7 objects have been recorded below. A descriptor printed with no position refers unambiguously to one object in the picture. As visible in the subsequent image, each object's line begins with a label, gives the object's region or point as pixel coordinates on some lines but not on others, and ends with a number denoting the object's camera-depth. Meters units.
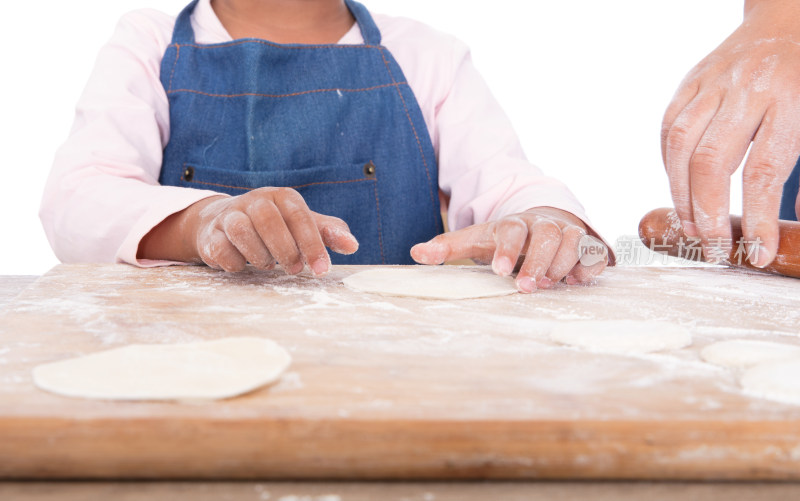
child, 0.86
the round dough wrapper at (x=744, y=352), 0.64
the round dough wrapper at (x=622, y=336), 0.65
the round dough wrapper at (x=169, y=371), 0.60
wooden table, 0.54
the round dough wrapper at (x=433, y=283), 0.75
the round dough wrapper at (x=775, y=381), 0.60
